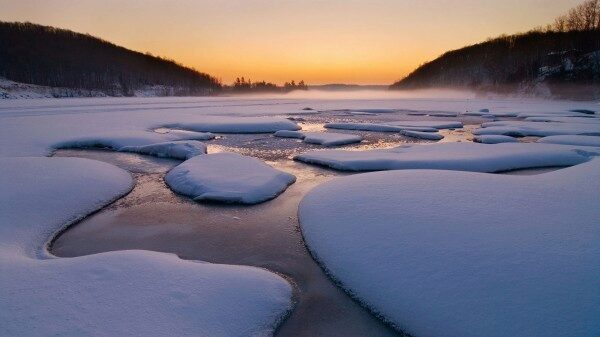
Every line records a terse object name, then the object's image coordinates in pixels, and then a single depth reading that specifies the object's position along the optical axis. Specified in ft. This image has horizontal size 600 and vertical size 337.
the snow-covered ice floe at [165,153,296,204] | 19.12
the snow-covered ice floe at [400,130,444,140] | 41.52
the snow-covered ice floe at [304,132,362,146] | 37.71
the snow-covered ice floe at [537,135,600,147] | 33.22
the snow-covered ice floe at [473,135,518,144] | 38.22
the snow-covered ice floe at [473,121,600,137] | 43.32
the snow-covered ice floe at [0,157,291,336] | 8.16
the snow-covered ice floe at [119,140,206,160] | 30.32
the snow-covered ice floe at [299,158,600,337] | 8.80
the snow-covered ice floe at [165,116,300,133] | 50.06
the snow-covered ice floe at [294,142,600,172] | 25.09
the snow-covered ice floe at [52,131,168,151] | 34.76
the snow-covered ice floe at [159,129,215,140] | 40.37
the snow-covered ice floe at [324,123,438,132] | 50.03
